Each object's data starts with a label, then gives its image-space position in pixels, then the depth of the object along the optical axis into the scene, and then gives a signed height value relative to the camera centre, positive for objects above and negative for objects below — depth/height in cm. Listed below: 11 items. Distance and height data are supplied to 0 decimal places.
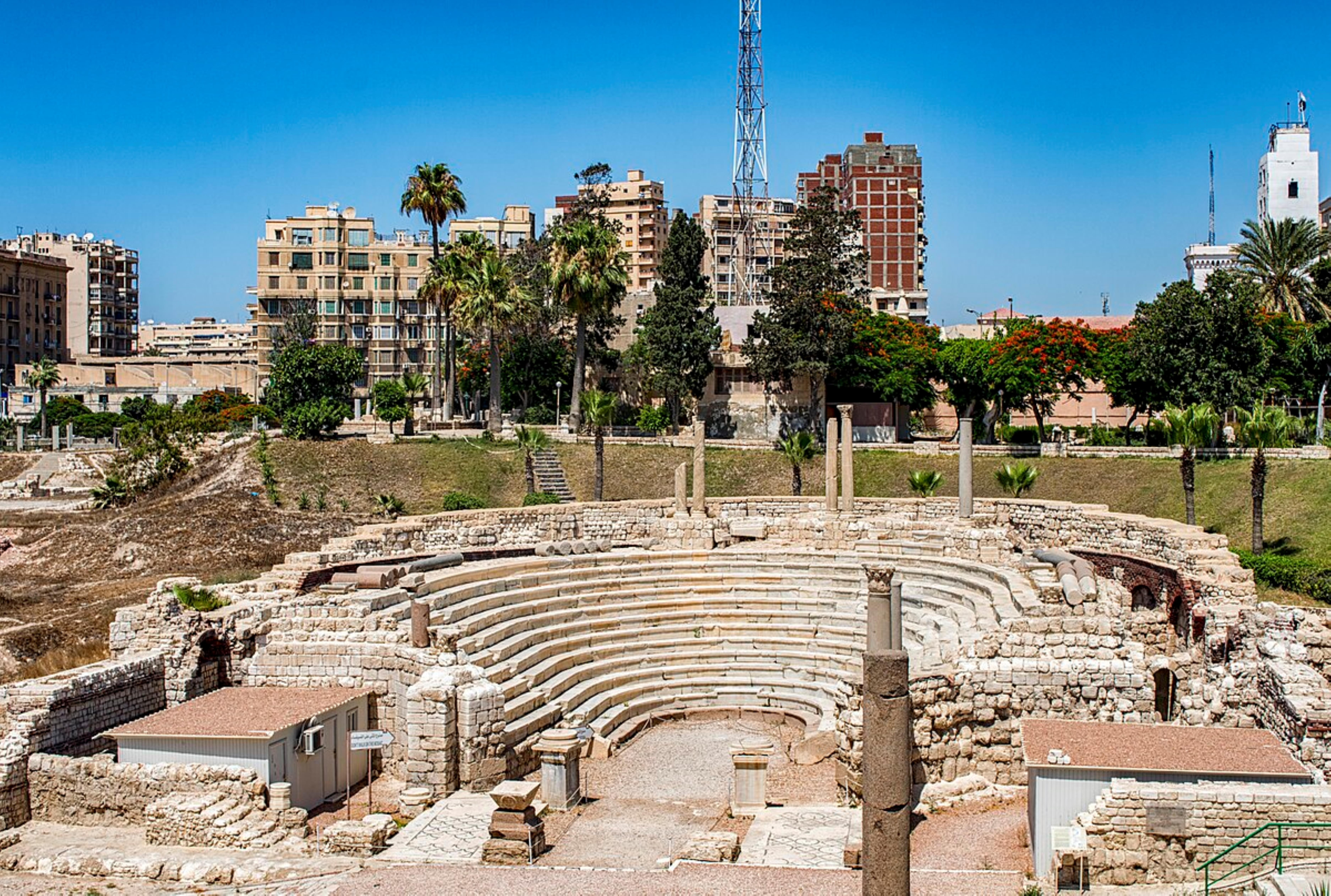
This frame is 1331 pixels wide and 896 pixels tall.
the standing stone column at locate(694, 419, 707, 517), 3706 -127
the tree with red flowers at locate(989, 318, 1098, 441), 6259 +318
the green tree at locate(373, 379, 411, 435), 7325 +151
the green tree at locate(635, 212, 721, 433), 6512 +519
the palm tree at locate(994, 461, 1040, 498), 4428 -179
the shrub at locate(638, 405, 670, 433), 7114 +42
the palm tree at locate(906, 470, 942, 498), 4619 -199
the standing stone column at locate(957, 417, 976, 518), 3697 -147
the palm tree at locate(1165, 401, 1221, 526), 4056 -20
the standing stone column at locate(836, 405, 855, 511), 3803 -116
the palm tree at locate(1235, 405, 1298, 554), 3841 -30
